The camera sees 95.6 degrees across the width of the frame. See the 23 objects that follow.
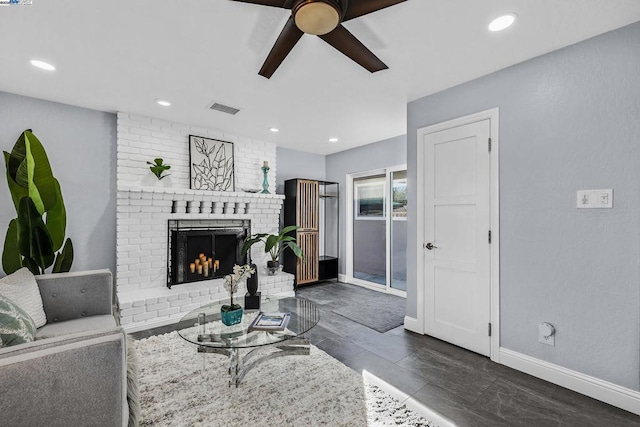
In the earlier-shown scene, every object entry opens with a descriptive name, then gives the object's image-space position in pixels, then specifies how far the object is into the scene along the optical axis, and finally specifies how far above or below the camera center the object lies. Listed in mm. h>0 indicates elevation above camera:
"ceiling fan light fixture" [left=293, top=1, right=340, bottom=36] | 1351 +960
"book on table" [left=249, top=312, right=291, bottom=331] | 2023 -778
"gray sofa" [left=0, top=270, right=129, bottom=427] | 996 -613
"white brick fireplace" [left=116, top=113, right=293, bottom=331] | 3295 +12
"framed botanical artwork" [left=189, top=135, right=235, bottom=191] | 3959 +715
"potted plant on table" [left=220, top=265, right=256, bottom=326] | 2059 -666
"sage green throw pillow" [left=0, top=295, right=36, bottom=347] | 1298 -531
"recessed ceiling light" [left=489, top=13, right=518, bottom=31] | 1785 +1226
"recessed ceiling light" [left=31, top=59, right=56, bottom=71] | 2342 +1240
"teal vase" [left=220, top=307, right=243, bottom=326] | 2055 -724
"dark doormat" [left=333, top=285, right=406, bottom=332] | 3236 -1205
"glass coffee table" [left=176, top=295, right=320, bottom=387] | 1874 -809
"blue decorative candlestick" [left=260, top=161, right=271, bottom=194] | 4488 +518
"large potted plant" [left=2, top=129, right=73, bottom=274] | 2459 +35
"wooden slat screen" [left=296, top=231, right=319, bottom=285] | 4848 -749
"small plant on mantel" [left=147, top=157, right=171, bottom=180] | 3594 +594
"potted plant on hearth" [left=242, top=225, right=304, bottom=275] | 4035 -432
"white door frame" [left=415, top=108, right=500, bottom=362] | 2408 -91
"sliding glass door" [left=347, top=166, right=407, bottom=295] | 4539 -253
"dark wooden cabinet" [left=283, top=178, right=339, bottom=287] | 4824 -207
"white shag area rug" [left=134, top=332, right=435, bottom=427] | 1688 -1184
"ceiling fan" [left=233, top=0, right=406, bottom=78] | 1367 +1005
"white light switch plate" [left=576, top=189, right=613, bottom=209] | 1912 +111
